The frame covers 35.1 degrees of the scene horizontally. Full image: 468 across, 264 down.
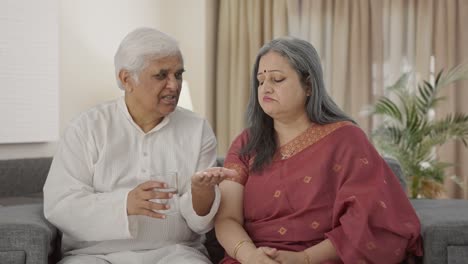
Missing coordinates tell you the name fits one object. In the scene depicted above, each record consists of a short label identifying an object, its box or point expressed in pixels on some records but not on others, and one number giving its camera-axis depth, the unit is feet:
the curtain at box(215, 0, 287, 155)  20.71
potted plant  18.16
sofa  7.75
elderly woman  8.00
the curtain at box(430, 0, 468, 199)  19.17
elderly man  8.29
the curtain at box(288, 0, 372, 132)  19.90
